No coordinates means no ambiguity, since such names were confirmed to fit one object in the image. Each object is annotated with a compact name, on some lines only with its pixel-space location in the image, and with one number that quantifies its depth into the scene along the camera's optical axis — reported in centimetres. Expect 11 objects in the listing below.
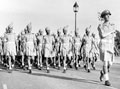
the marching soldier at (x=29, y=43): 1180
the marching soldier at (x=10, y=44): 1158
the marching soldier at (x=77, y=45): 1422
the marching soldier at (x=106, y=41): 778
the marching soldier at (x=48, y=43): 1189
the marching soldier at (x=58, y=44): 1474
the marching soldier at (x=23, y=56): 1261
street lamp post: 2132
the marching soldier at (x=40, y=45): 1368
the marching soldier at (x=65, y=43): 1266
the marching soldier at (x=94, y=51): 1319
